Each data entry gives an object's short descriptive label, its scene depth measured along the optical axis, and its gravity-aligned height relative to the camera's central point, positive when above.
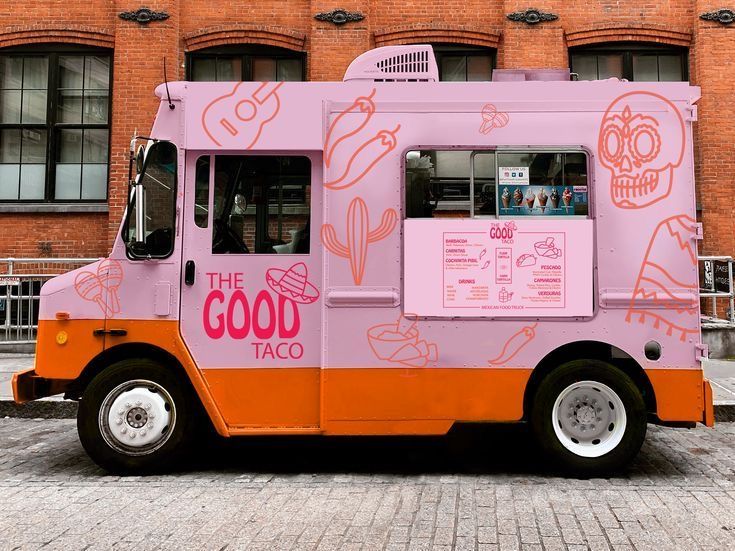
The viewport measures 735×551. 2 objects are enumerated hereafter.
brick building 11.77 +4.92
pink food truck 4.97 +0.27
